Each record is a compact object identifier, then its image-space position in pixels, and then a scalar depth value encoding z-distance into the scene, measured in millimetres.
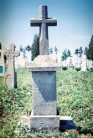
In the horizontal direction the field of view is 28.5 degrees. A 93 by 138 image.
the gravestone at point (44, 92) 4147
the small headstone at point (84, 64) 19243
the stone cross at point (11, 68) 8648
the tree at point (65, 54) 39222
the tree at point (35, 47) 20797
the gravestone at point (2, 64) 9454
